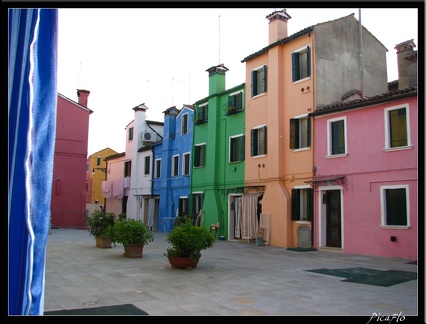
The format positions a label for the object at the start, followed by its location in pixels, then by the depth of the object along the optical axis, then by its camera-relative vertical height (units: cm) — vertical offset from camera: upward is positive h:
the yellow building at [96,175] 4612 +229
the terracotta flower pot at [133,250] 1201 -163
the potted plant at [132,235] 1190 -118
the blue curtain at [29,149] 362 +42
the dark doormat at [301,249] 1539 -203
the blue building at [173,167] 2562 +186
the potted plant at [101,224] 1430 -103
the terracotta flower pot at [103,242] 1463 -170
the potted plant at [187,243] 975 -115
